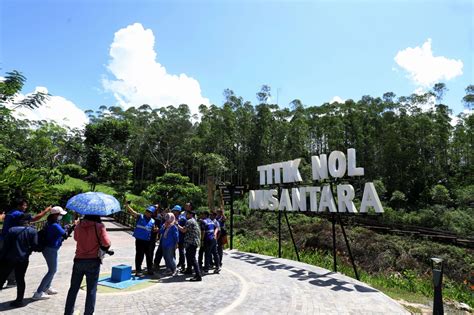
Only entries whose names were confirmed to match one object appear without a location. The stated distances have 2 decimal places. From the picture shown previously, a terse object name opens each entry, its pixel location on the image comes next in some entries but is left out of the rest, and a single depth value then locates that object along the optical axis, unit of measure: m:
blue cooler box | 7.00
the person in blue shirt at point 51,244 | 5.62
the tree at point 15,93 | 7.31
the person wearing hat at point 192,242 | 7.45
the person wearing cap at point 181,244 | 8.34
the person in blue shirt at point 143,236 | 7.53
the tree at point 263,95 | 42.01
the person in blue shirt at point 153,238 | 8.15
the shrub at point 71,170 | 32.31
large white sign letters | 8.84
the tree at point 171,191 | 26.20
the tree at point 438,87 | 43.35
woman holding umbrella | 4.50
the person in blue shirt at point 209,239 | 8.20
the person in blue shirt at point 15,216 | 5.51
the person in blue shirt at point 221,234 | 9.07
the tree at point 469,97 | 37.50
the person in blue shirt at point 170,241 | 7.89
